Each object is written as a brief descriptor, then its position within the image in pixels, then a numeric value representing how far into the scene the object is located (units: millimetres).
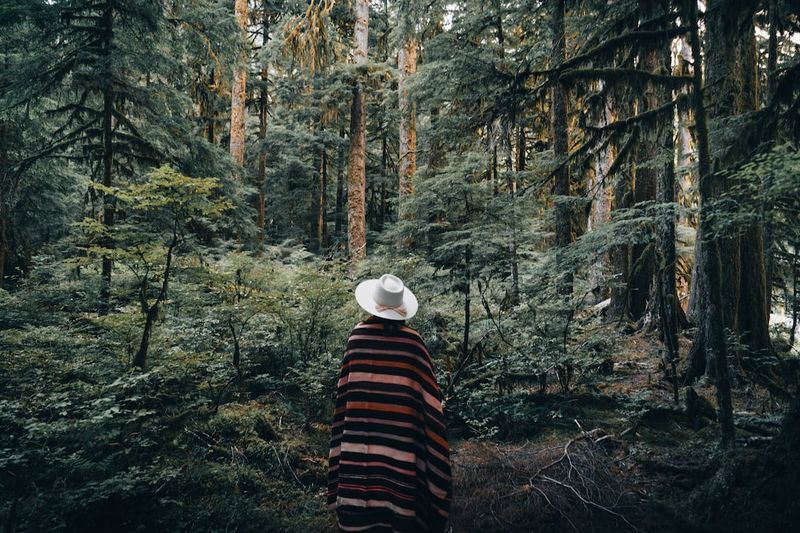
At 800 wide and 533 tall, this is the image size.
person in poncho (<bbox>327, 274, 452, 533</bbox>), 3143
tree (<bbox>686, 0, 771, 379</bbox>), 6188
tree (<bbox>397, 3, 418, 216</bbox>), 14375
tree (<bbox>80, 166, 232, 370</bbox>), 5805
